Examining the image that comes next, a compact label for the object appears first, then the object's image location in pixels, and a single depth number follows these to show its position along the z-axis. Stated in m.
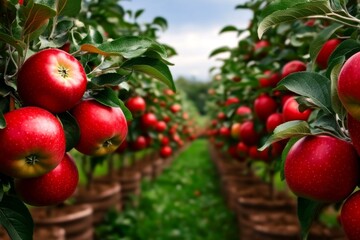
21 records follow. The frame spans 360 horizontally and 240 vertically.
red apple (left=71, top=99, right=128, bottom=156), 1.14
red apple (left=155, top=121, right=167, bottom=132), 4.77
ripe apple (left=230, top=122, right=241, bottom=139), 3.60
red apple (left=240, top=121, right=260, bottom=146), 2.64
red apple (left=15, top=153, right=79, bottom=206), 1.12
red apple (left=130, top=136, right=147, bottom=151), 3.78
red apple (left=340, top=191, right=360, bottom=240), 0.98
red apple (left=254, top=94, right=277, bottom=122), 2.21
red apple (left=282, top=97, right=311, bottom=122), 1.54
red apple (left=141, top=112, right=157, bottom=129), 3.69
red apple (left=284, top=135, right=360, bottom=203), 1.02
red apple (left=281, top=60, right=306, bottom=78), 1.86
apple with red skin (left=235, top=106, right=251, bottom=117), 2.93
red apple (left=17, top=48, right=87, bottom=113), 1.03
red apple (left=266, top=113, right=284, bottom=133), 1.85
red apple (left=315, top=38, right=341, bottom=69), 1.54
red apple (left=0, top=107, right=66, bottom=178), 0.96
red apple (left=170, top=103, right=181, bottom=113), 6.72
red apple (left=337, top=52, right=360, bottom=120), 0.85
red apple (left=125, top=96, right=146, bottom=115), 3.02
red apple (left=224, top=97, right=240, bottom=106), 3.90
